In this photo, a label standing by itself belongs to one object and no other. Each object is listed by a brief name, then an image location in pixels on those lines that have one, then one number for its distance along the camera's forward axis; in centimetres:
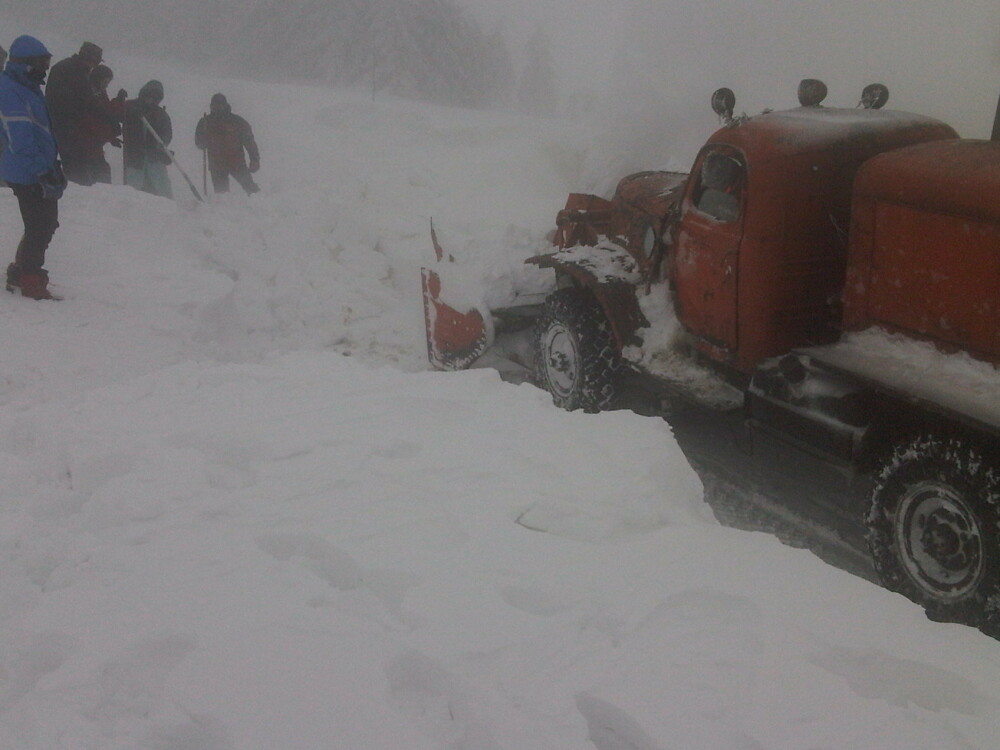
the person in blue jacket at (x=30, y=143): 610
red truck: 329
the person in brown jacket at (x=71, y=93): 911
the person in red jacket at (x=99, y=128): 940
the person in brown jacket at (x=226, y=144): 1256
